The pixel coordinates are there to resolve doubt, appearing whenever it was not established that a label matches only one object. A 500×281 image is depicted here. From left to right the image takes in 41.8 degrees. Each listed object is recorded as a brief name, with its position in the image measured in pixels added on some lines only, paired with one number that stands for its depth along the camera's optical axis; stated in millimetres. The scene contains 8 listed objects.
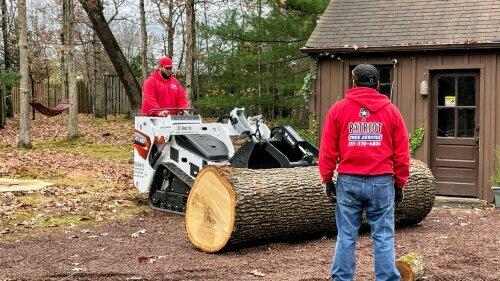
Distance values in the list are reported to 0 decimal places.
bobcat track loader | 8039
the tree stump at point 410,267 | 5430
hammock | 19553
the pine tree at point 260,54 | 17775
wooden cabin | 12172
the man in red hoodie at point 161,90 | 9672
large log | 6777
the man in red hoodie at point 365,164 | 4922
